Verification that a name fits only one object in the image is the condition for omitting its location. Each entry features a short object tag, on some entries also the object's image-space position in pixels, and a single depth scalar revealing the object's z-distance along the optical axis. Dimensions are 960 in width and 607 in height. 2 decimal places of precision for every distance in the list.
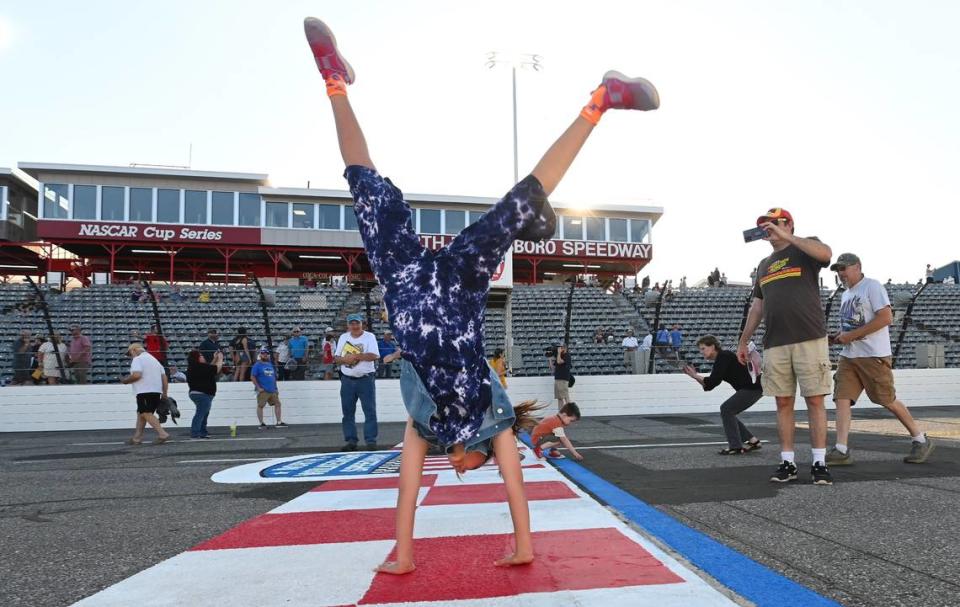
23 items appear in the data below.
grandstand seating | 14.88
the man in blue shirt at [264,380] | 11.26
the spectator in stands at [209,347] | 10.87
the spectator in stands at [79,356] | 12.34
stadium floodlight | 24.25
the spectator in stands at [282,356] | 13.18
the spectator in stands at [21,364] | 12.08
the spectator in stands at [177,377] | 13.29
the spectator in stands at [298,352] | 13.13
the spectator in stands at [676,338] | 16.14
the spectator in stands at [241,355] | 12.98
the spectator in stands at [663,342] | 14.05
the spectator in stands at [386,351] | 13.27
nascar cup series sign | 27.42
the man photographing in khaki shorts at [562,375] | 12.42
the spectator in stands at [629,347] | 14.31
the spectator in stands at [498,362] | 10.93
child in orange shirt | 5.27
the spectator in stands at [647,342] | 15.19
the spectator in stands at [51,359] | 12.20
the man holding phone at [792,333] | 3.92
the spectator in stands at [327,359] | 13.15
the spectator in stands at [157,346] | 12.16
